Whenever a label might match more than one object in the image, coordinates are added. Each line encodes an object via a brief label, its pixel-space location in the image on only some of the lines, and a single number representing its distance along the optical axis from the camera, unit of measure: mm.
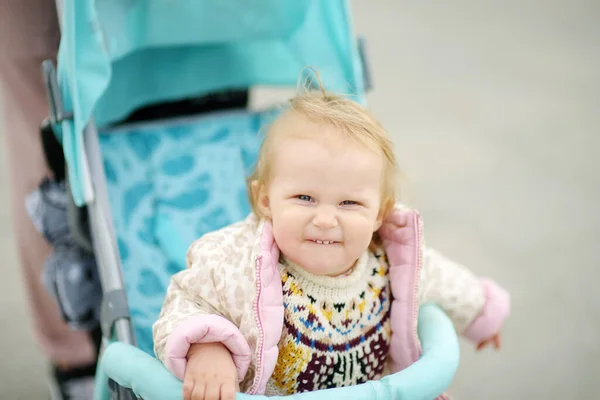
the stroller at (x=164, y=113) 1638
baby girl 1476
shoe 1911
